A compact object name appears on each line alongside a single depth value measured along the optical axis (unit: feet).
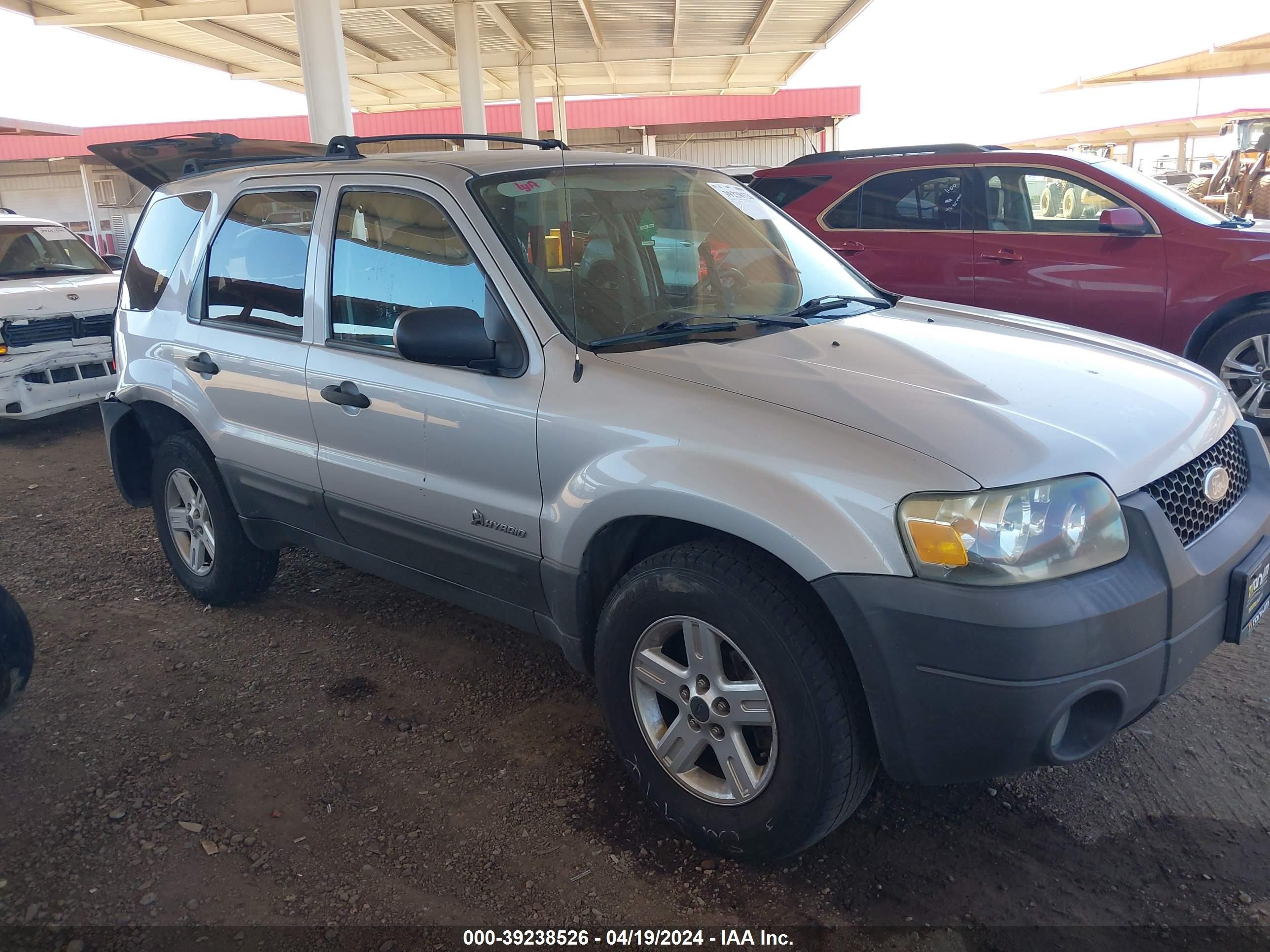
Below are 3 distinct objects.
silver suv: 6.81
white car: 24.50
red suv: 19.83
